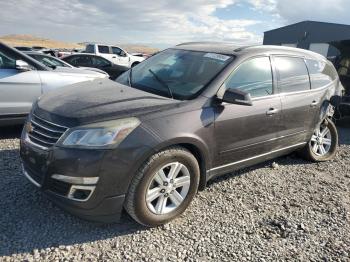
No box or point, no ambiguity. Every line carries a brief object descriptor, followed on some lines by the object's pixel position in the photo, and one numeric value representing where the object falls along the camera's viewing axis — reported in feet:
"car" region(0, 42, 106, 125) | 18.01
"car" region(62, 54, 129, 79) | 48.14
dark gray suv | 9.89
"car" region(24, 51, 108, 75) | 28.25
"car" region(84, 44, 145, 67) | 71.32
